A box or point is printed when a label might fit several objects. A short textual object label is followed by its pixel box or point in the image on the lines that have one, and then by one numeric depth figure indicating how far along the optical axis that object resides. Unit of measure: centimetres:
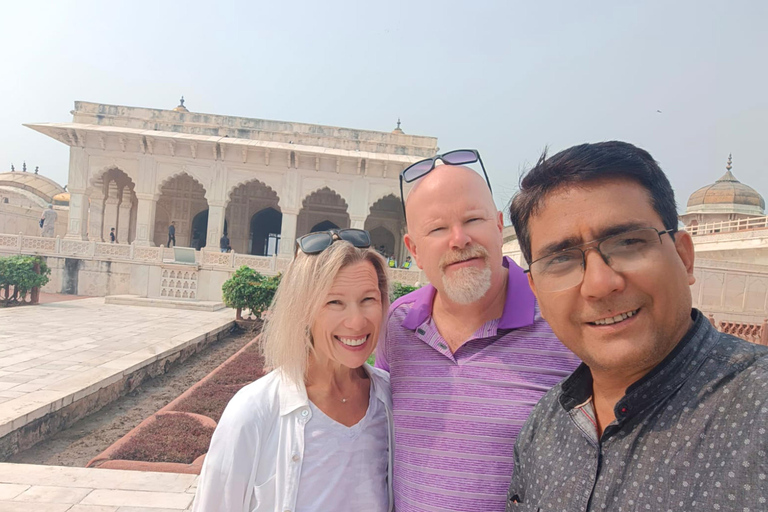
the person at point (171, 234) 1853
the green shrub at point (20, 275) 994
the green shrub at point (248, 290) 915
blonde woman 121
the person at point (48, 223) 1692
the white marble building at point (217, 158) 1561
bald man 130
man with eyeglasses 69
